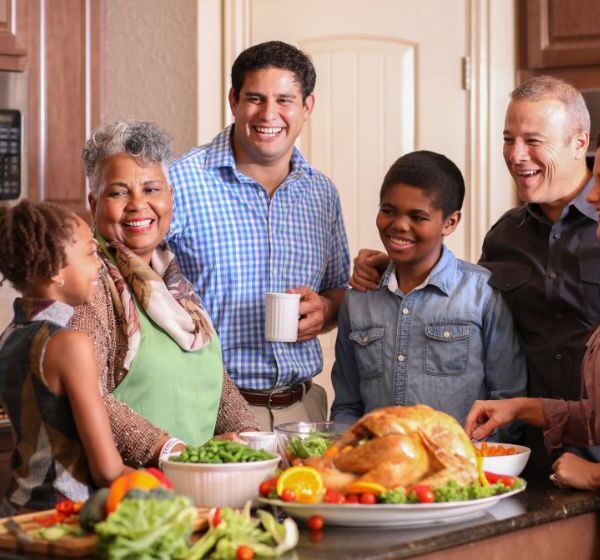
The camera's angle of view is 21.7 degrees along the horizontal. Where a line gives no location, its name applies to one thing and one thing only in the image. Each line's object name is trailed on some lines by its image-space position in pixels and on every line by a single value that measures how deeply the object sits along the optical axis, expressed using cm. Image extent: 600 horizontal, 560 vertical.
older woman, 254
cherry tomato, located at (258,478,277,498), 220
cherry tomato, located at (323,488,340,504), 216
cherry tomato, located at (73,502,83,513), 215
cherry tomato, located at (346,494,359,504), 217
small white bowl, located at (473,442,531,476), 243
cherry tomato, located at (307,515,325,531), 216
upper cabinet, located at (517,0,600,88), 398
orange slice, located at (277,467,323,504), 217
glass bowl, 232
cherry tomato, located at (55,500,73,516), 215
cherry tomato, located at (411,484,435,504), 216
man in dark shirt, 285
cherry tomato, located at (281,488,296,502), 217
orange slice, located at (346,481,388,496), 217
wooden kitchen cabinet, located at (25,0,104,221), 390
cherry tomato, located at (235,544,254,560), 200
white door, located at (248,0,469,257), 420
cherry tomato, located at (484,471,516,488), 230
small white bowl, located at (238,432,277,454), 241
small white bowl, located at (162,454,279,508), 223
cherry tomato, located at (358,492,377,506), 216
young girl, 226
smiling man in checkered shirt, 311
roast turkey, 219
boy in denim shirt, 289
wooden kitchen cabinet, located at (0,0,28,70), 384
